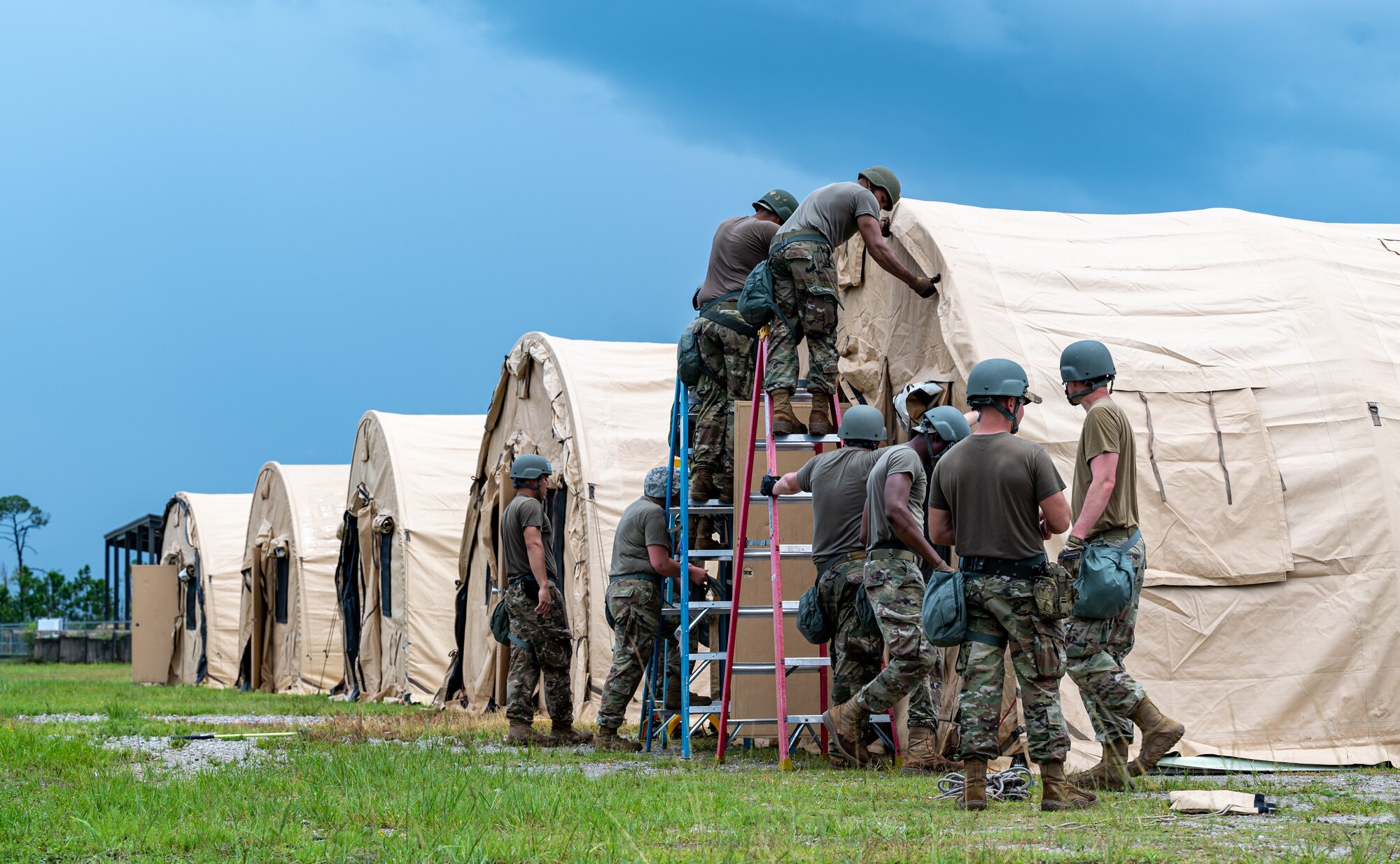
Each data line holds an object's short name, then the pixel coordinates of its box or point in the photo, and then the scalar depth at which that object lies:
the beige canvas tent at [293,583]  42.25
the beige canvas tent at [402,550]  34.16
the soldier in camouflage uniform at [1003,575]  10.62
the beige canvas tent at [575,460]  25.36
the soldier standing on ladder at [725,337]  17.14
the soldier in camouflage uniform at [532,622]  18.39
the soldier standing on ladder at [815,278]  15.57
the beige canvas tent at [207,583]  50.87
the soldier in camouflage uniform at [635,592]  17.42
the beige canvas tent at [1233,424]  15.57
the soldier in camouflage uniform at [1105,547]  11.99
